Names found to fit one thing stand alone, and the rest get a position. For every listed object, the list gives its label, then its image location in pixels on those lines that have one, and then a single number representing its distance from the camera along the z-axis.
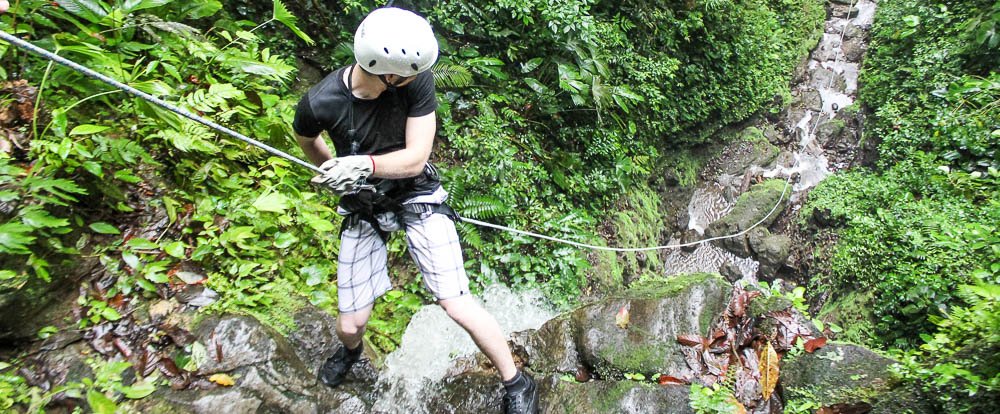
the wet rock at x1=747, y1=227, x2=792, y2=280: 8.30
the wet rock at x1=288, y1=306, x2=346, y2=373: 3.79
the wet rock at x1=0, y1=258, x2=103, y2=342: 2.85
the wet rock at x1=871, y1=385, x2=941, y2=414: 2.79
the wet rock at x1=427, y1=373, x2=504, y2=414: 3.70
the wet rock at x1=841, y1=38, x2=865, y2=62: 11.84
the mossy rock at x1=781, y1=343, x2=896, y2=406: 3.22
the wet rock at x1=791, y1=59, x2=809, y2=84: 11.80
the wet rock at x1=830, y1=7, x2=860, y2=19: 13.07
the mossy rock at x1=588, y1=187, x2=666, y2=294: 6.47
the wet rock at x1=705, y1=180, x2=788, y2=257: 8.87
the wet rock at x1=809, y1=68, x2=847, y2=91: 11.46
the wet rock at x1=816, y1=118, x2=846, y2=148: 10.30
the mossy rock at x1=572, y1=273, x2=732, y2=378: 3.82
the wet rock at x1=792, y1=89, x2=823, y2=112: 11.23
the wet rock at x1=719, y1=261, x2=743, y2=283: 8.49
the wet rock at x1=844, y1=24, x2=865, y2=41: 12.35
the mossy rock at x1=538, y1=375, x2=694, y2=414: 3.31
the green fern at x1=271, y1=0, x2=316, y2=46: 4.52
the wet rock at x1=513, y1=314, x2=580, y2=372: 4.14
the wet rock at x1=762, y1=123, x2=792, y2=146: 10.72
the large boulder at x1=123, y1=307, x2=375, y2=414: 2.96
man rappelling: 2.49
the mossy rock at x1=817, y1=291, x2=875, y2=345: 5.77
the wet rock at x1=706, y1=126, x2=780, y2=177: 10.21
